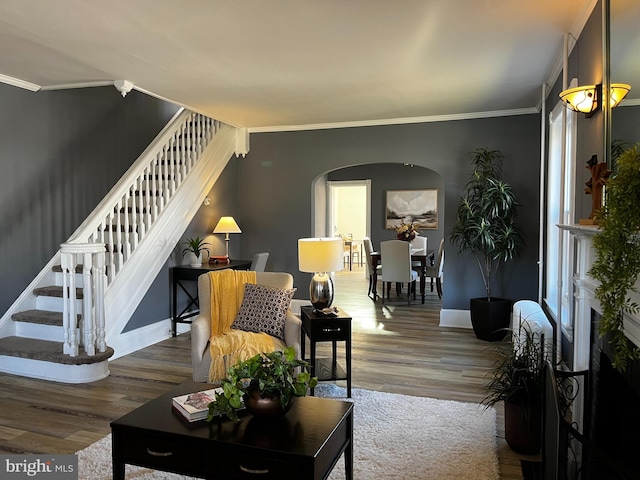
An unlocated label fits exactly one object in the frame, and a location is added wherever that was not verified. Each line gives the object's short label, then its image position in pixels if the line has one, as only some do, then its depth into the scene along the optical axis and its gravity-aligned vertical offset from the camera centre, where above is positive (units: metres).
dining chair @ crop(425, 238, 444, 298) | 7.91 -0.65
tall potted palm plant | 5.32 +0.00
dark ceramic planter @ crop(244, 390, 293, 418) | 2.02 -0.74
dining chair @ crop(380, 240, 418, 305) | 7.37 -0.48
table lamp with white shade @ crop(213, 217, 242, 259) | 6.17 +0.05
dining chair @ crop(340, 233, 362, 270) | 12.07 -0.52
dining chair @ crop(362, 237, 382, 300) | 8.18 -0.52
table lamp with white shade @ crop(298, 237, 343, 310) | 3.70 -0.25
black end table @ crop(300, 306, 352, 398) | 3.58 -0.76
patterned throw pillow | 3.71 -0.63
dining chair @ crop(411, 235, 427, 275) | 9.57 -0.25
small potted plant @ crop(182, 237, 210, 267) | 5.66 -0.23
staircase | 4.00 -0.40
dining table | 7.71 -0.54
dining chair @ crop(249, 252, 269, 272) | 6.01 -0.40
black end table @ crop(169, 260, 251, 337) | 5.49 -0.59
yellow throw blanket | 3.40 -0.78
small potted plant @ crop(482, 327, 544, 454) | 2.69 -0.94
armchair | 3.46 -0.73
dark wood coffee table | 1.82 -0.84
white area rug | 2.50 -1.24
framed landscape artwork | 10.21 +0.49
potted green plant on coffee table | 2.02 -0.67
